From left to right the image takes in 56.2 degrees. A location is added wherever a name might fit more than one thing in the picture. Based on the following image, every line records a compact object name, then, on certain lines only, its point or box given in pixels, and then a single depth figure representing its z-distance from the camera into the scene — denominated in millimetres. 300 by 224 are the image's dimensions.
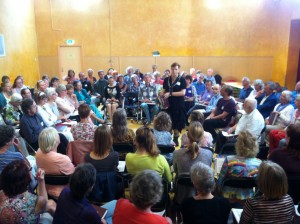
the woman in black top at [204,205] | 2000
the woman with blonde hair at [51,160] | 2695
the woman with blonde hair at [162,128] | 3658
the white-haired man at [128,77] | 8492
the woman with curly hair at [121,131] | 3602
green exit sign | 12328
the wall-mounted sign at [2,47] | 9188
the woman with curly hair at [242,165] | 2621
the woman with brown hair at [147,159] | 2781
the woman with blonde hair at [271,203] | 1929
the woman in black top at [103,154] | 2771
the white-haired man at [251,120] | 4289
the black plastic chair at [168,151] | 3477
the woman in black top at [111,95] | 7535
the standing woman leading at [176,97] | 5250
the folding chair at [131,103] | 7662
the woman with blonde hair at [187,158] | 2838
